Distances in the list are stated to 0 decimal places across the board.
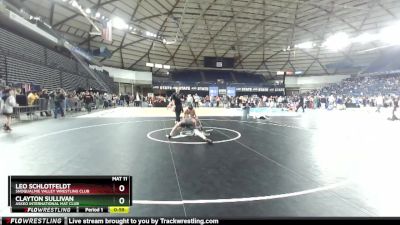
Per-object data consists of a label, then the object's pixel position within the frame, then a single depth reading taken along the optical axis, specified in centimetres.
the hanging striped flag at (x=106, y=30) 2494
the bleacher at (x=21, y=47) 1928
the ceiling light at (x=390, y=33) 3336
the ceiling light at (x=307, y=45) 3954
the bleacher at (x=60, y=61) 2589
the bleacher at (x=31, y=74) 1889
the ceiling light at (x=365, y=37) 3498
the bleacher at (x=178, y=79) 4969
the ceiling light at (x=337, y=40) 3562
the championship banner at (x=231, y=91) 4667
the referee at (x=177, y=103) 1164
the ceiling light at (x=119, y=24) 2840
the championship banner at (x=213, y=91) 4531
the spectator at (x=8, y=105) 941
